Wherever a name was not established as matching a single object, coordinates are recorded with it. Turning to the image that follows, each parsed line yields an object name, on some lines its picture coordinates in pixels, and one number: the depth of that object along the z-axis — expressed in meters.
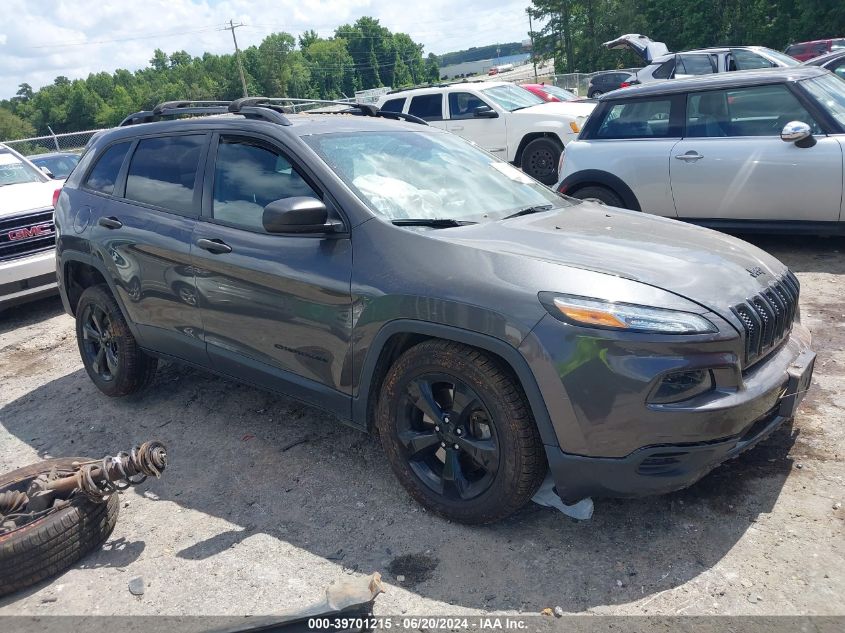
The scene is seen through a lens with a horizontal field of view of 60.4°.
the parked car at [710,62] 13.42
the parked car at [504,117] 12.22
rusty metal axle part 3.23
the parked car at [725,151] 6.23
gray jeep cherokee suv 2.68
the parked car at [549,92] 14.80
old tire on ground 3.00
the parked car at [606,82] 25.25
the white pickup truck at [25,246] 7.20
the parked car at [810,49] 22.57
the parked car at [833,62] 10.38
